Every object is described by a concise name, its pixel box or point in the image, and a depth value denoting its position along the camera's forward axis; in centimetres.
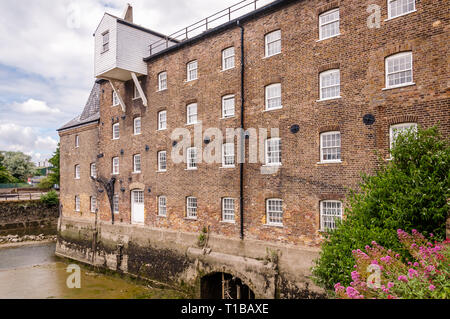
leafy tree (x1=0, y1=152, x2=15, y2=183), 6079
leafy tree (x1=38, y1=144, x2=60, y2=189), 5441
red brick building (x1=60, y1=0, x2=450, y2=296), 1234
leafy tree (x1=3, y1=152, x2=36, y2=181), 7950
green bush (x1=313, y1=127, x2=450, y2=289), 880
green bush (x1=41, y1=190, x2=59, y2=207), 4091
